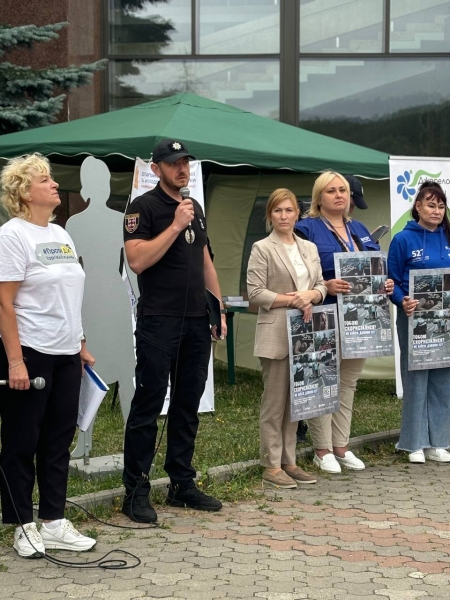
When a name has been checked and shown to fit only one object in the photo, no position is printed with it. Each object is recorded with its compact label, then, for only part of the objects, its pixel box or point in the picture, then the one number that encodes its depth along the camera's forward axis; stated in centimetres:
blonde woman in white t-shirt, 461
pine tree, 1124
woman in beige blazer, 622
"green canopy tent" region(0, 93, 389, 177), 933
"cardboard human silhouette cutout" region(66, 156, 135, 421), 648
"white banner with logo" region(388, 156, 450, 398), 862
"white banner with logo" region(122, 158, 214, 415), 774
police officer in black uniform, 530
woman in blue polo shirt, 658
